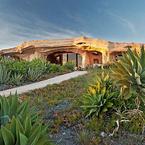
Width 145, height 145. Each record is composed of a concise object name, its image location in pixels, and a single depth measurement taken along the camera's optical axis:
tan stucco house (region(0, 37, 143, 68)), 15.29
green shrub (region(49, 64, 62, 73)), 10.20
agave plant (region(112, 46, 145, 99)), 2.59
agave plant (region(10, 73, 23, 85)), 6.27
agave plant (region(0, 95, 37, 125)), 1.51
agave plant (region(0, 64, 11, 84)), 6.16
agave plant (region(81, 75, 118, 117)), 2.74
